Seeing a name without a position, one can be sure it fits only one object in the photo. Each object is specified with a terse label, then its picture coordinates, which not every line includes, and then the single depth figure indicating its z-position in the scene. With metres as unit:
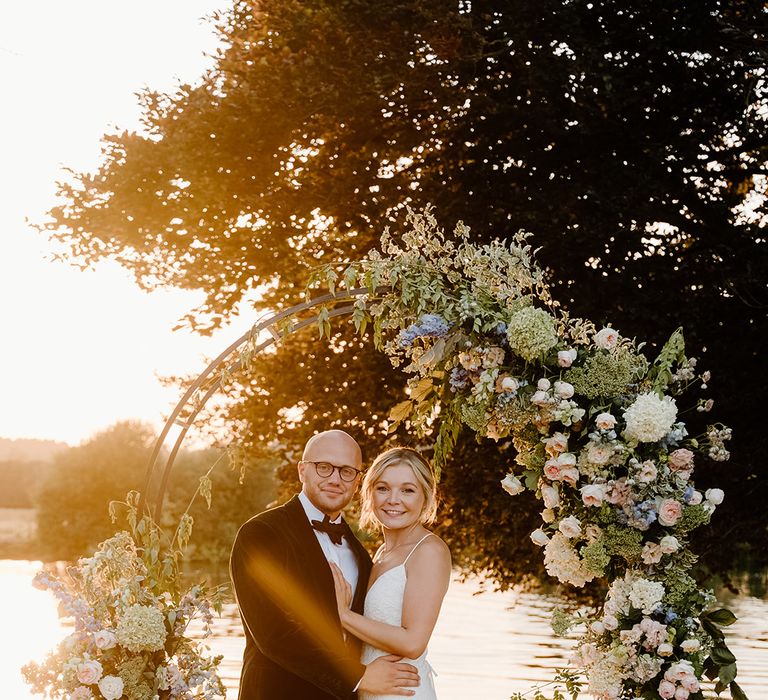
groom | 5.28
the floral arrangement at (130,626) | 6.08
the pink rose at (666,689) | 5.46
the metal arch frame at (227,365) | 6.30
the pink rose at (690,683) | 5.43
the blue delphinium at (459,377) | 6.07
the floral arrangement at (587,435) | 5.61
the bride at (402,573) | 5.34
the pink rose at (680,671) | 5.45
